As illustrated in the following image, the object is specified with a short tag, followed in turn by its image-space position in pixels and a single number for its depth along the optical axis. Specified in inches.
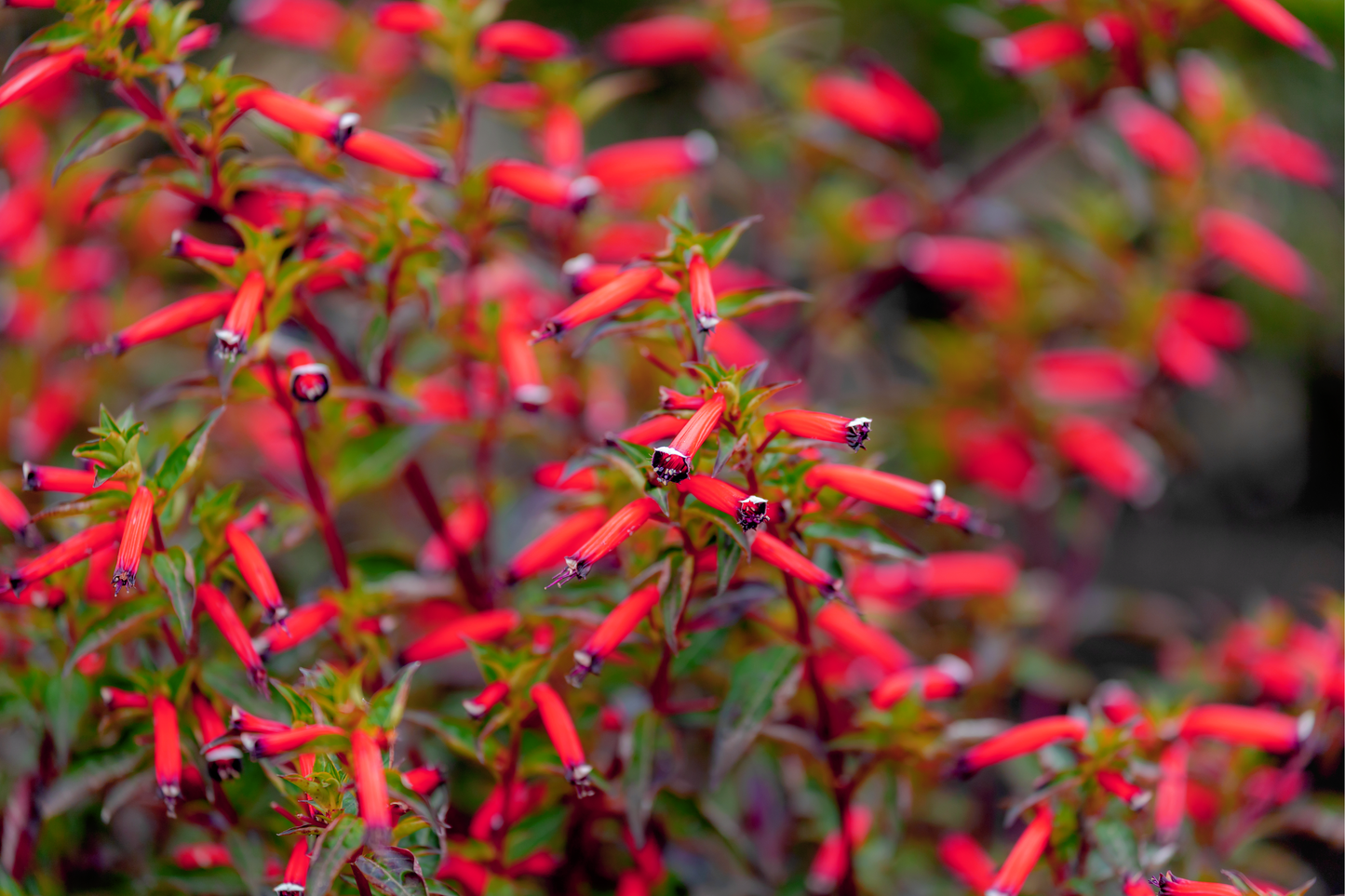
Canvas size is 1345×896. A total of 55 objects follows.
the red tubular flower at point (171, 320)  40.6
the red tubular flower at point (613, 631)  40.1
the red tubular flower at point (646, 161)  44.9
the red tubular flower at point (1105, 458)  47.6
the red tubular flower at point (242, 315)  40.0
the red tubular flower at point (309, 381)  40.5
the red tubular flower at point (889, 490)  40.2
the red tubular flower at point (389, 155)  41.1
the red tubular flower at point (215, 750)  40.1
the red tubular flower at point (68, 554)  39.9
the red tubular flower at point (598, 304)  40.2
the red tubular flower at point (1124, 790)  40.7
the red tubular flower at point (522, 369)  42.2
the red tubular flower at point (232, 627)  40.2
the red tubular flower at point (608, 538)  39.5
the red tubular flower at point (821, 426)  39.5
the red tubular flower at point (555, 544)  41.4
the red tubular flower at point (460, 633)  41.6
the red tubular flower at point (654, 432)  40.1
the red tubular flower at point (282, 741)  39.5
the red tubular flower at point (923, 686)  41.9
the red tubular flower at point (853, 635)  42.0
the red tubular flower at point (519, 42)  43.0
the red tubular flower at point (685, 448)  39.1
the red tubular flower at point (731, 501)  39.2
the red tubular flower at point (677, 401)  39.8
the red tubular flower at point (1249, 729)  42.0
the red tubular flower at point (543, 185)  42.0
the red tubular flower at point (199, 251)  40.5
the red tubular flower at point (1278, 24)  43.1
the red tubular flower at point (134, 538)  39.4
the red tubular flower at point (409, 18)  42.9
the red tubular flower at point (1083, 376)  49.1
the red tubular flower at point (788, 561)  39.9
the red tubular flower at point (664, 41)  48.7
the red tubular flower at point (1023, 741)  41.2
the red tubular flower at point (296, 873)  39.5
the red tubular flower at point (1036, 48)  44.8
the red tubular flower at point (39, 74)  40.1
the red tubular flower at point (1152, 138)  46.6
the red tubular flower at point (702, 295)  39.8
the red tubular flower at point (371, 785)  39.2
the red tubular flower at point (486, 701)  40.5
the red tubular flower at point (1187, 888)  39.8
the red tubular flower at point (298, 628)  40.9
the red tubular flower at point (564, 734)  40.2
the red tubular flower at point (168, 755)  39.9
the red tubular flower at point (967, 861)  42.8
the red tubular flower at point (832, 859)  42.2
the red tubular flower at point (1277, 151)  47.7
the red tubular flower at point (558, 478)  41.1
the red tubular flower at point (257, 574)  40.3
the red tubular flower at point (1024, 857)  40.5
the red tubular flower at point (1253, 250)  47.5
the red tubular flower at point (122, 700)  40.7
